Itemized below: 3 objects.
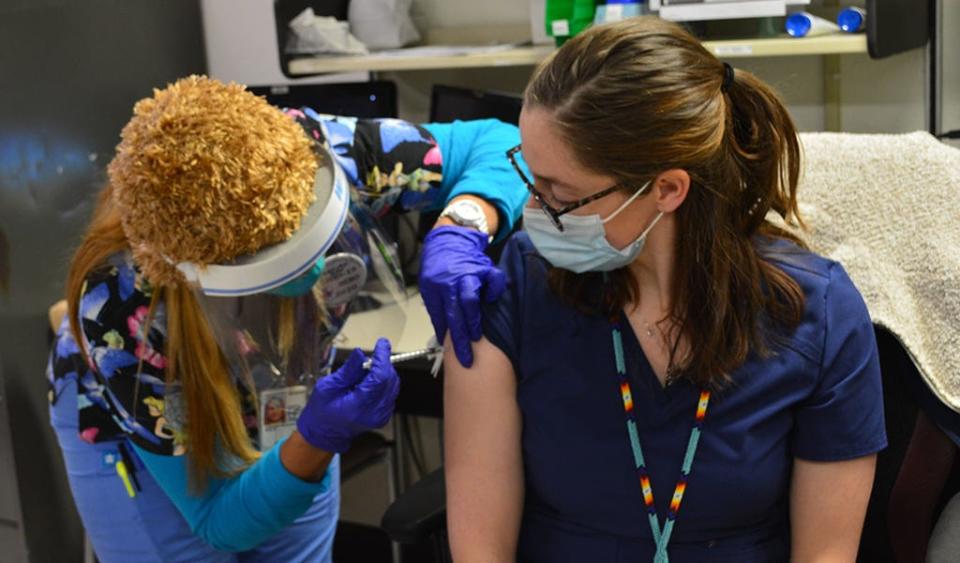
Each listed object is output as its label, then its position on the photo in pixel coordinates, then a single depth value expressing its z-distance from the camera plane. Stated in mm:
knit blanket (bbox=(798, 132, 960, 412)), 1554
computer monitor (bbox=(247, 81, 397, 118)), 2666
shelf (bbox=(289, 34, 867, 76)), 2061
